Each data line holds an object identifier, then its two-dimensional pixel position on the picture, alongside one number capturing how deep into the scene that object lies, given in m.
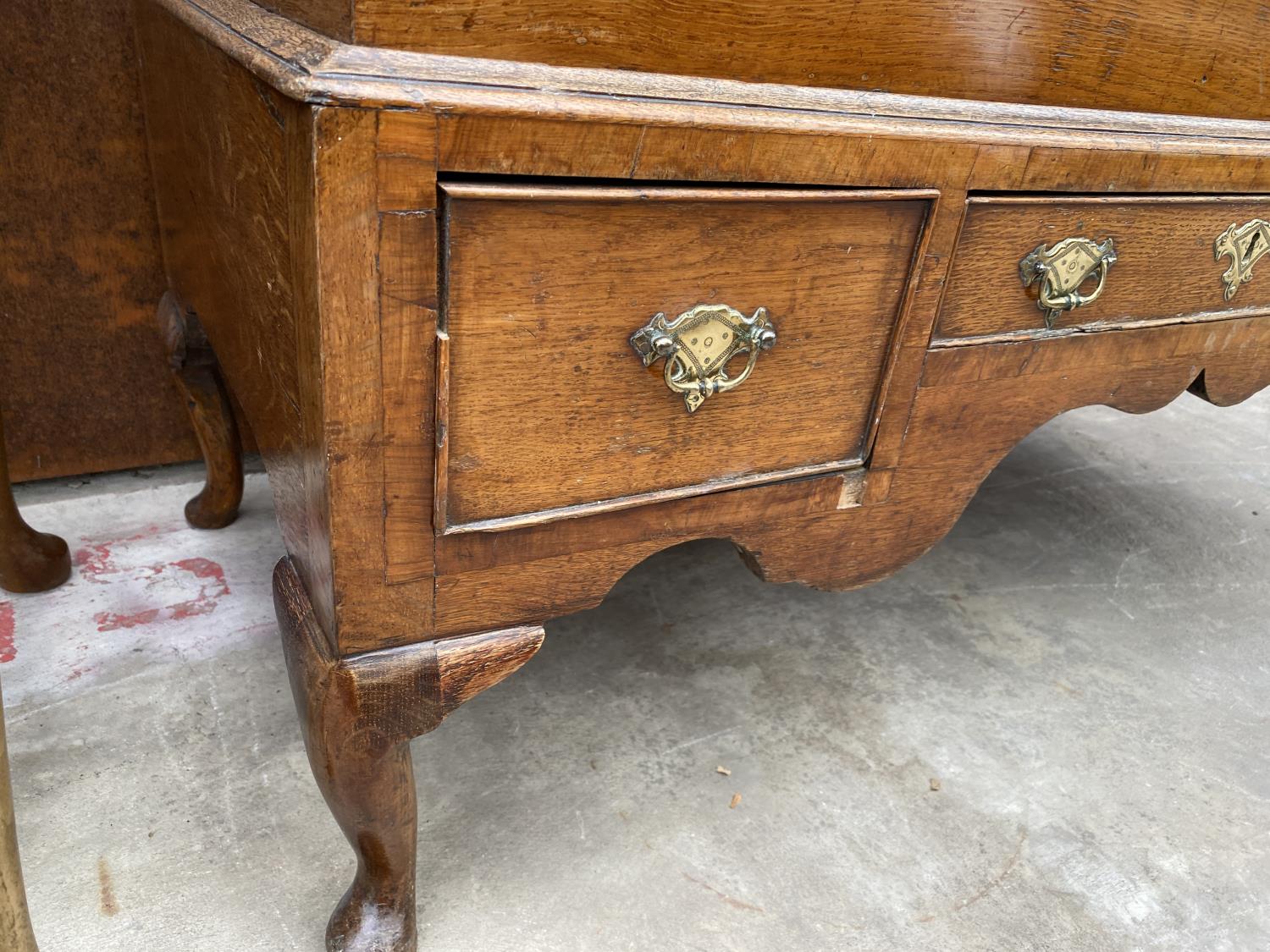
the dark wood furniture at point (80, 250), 1.33
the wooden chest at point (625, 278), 0.63
